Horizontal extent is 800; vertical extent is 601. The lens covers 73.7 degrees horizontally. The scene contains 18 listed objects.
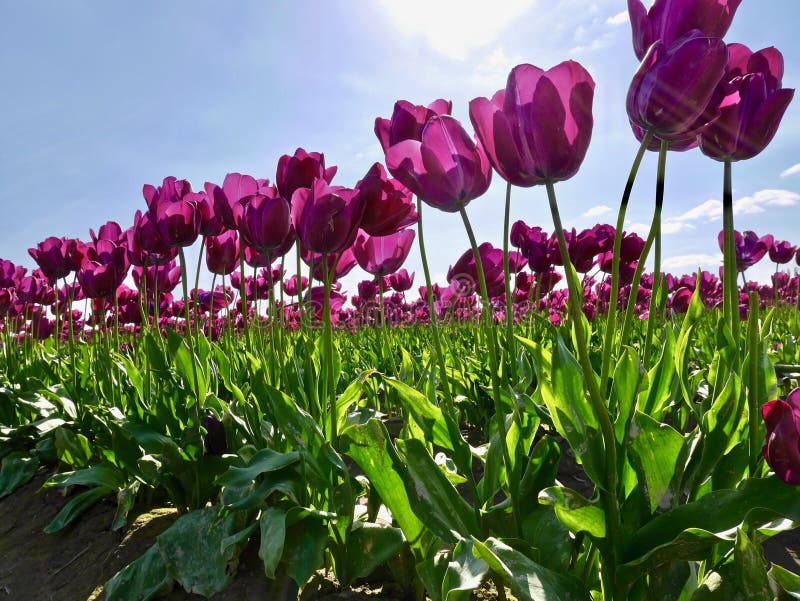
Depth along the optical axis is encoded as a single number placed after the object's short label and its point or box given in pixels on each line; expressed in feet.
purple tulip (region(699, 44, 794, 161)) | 1.13
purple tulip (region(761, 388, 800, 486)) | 0.95
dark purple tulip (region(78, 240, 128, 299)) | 2.84
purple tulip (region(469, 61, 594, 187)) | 0.99
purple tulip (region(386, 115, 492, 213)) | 1.18
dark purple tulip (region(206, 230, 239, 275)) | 2.62
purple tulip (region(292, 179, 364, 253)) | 1.47
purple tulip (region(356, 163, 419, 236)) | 1.49
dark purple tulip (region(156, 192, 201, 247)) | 2.15
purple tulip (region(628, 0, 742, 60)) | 1.04
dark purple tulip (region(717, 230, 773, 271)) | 2.51
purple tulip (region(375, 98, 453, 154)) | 1.44
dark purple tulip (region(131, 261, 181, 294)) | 3.45
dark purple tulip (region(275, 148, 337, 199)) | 1.80
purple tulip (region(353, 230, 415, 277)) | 2.12
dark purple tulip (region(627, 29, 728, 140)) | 0.92
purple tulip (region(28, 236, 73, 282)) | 3.03
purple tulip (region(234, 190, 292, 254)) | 1.72
